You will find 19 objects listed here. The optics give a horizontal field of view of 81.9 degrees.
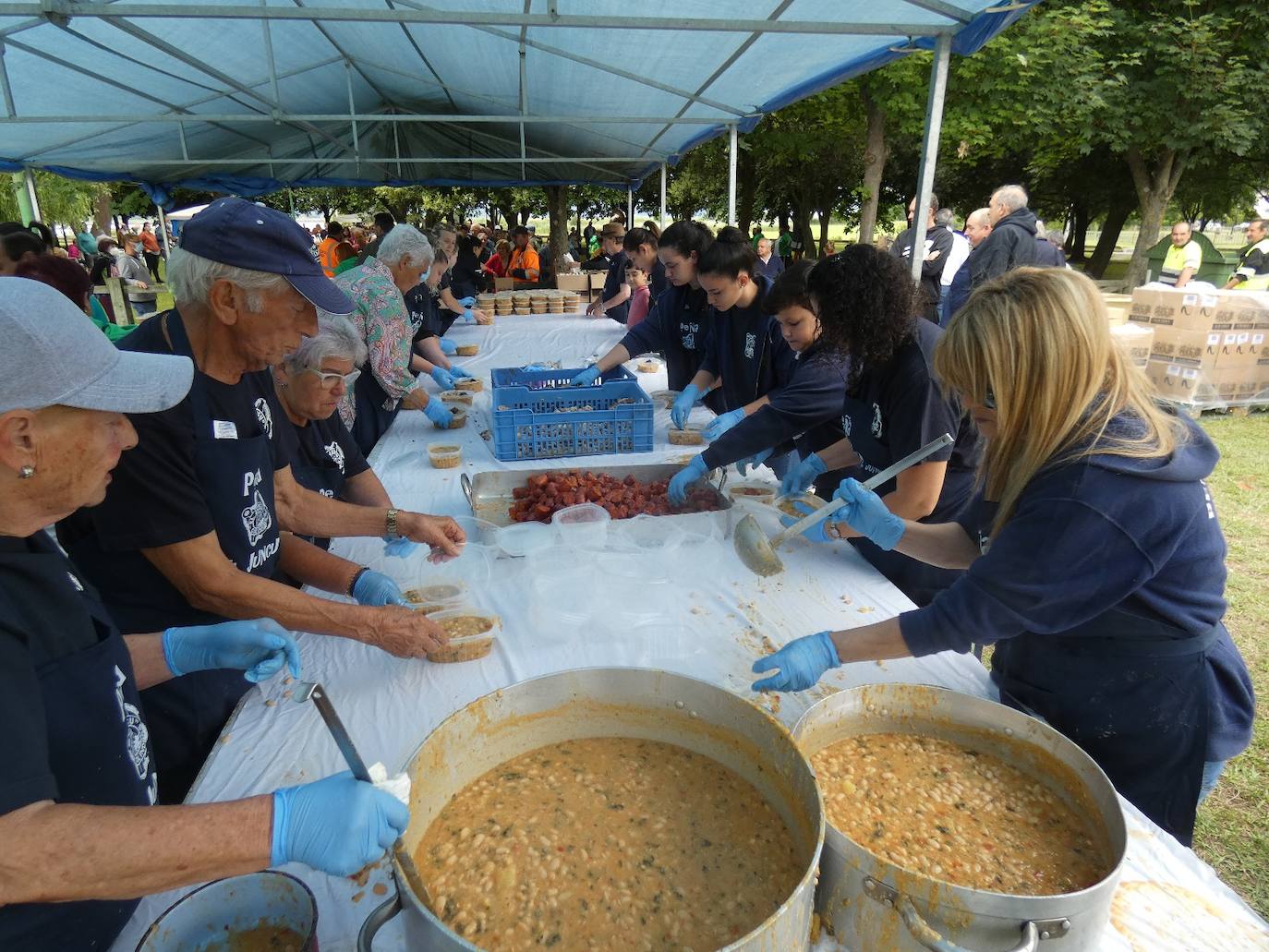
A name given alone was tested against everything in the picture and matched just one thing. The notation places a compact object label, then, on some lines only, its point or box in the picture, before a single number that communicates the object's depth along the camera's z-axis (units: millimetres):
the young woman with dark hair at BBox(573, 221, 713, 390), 4223
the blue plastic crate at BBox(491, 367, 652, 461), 3434
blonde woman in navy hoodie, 1345
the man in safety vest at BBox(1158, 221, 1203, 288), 8898
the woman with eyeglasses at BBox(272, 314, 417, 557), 2266
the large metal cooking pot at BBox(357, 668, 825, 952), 1148
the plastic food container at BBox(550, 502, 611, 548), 2283
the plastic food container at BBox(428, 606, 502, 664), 1823
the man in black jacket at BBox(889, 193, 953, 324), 7820
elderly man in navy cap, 1600
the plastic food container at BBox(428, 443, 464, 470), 3357
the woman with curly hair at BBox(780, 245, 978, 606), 2227
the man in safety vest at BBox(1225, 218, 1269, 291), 8289
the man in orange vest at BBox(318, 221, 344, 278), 9594
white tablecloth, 1168
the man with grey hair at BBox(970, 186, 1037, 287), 6363
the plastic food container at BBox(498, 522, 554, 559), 2285
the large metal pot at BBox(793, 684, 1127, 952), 928
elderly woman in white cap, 875
